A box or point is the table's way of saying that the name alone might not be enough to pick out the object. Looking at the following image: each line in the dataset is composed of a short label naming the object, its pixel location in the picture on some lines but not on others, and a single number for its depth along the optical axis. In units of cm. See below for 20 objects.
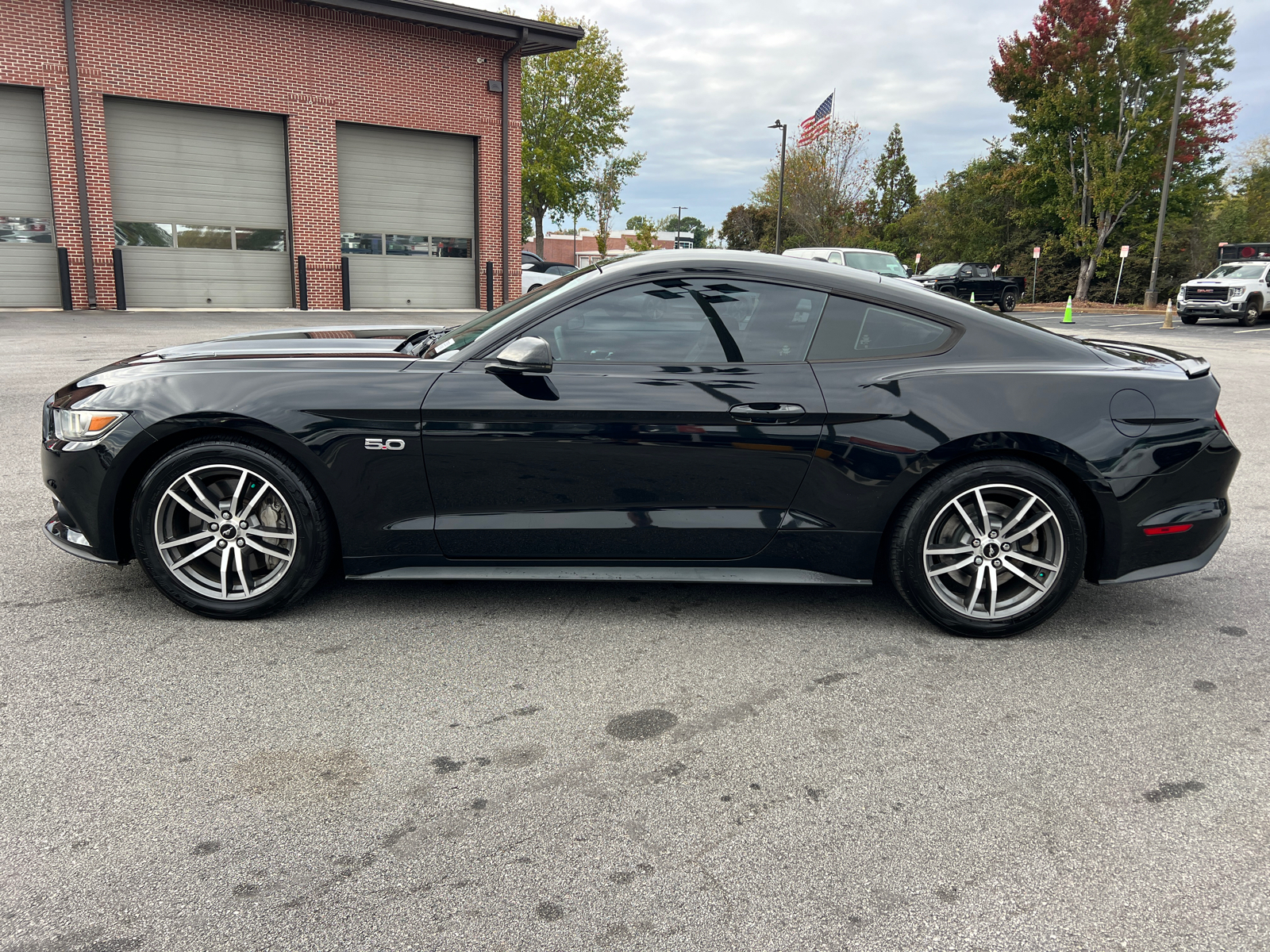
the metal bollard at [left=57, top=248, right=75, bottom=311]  1962
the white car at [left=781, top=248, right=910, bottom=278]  1938
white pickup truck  2753
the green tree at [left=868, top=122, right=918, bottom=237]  5097
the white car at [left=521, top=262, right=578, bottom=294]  2684
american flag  3628
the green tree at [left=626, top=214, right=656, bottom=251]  5516
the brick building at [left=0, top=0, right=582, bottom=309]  1938
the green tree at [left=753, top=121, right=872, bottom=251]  4916
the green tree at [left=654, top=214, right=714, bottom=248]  10691
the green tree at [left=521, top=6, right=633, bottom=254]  4384
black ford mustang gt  355
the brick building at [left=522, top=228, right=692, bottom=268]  8562
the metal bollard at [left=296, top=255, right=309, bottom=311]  2234
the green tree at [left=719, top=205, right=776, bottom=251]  5902
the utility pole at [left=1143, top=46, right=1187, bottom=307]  3325
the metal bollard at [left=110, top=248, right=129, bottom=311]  2027
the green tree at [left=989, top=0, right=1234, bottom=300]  3634
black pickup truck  3309
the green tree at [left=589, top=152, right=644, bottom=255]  5029
